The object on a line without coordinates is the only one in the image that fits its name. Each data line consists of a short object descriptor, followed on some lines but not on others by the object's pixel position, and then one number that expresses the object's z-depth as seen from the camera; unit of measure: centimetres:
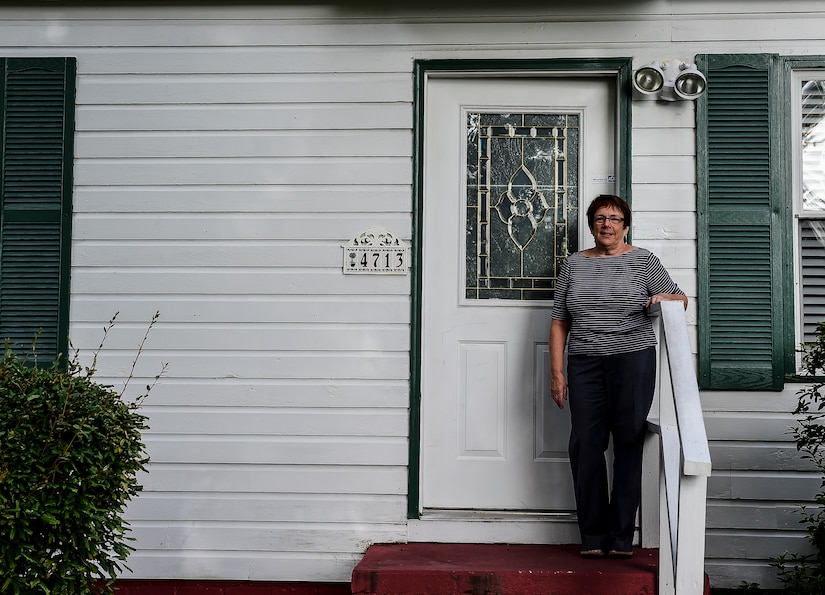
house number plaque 392
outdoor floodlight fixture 385
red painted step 329
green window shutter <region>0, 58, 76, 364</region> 399
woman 347
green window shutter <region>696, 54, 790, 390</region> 385
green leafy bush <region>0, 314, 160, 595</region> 282
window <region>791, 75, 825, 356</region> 395
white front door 396
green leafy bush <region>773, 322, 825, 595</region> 348
